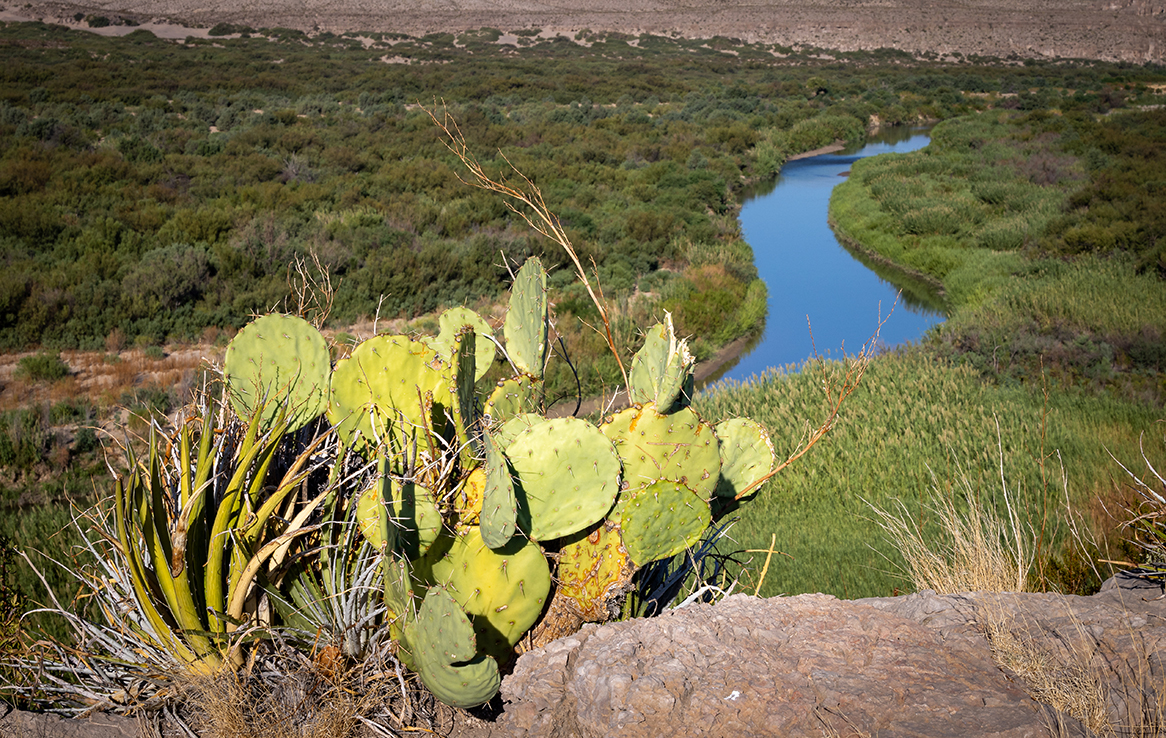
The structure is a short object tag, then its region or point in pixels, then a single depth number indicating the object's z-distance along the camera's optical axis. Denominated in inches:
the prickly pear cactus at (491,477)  96.6
